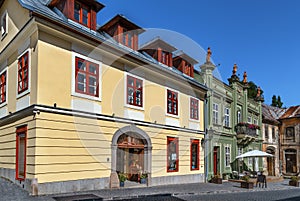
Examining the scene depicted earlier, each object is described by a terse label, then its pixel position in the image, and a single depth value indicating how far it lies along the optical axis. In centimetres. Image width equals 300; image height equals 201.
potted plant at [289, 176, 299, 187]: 2223
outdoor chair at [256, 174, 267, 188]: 1943
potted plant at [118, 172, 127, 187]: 1429
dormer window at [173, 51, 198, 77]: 2092
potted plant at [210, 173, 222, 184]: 2003
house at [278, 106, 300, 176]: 3541
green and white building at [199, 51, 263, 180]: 2247
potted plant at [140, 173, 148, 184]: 1590
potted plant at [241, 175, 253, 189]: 1819
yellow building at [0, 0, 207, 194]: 1153
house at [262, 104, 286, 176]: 3369
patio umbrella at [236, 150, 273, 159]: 2209
